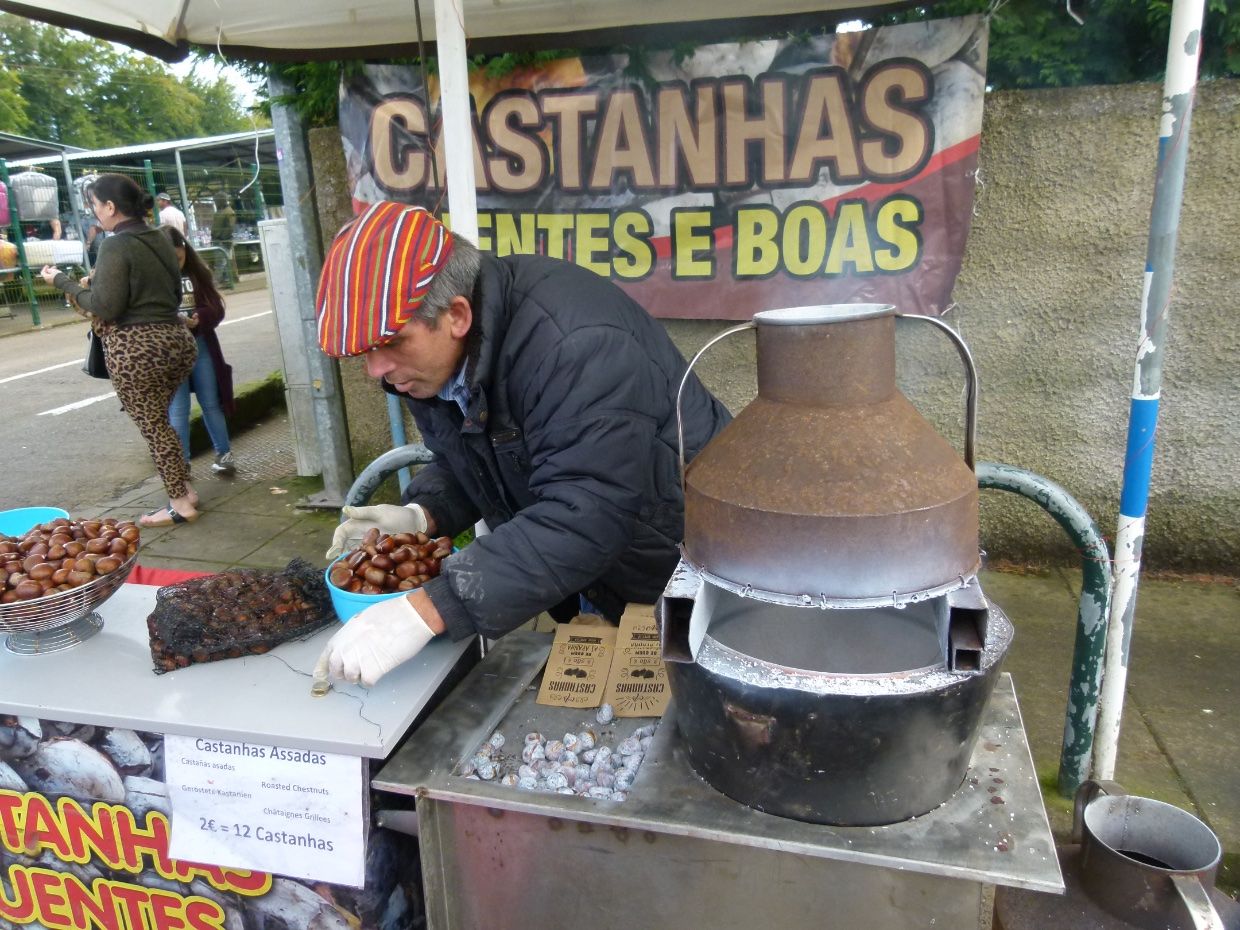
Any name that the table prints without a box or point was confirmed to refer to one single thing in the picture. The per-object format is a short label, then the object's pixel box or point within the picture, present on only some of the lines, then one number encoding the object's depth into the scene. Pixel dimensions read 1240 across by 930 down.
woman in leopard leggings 4.79
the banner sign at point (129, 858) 1.76
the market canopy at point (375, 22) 3.18
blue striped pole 2.07
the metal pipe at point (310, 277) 4.85
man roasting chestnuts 1.71
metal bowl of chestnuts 1.86
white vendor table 1.67
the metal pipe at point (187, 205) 18.66
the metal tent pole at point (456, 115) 2.46
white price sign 1.67
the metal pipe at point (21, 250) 14.05
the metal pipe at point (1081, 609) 2.38
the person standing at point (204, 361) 5.62
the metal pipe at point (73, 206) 16.47
